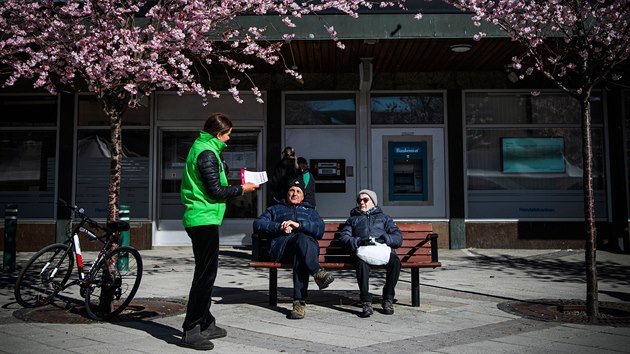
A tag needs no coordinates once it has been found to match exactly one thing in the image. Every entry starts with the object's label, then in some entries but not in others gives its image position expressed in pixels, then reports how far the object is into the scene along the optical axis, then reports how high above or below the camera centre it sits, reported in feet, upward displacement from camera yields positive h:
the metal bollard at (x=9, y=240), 31.94 -1.52
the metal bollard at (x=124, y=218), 34.17 -0.44
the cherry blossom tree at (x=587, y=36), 22.09 +6.53
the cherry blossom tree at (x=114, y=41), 23.09 +6.52
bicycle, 21.11 -2.15
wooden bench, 22.41 -1.54
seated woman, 21.34 -0.94
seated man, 20.93 -0.93
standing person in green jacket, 16.98 -0.25
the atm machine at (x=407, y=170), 43.93 +2.75
